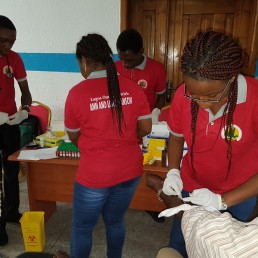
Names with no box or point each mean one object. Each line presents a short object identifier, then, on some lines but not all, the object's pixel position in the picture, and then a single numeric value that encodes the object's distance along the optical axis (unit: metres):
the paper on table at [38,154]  2.04
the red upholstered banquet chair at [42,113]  3.02
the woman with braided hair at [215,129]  0.94
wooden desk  2.24
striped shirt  0.61
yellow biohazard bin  2.06
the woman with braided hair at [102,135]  1.32
